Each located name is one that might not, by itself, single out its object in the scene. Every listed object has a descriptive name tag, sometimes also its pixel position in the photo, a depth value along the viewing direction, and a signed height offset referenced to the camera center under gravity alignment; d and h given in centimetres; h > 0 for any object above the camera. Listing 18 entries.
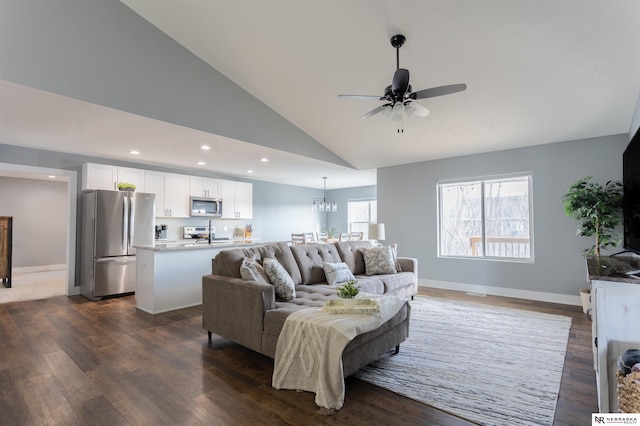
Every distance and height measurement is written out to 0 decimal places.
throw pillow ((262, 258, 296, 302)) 304 -60
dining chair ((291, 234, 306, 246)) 690 -41
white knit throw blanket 210 -93
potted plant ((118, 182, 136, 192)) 541 +58
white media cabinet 169 -57
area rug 211 -125
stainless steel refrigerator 506 -33
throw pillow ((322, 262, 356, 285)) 387 -67
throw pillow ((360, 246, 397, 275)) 458 -62
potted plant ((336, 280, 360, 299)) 274 -63
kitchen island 424 -78
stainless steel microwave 677 +29
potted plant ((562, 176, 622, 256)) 409 +15
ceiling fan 280 +117
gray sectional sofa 254 -78
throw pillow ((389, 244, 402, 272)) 482 -65
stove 689 -29
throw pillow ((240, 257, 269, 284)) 296 -50
